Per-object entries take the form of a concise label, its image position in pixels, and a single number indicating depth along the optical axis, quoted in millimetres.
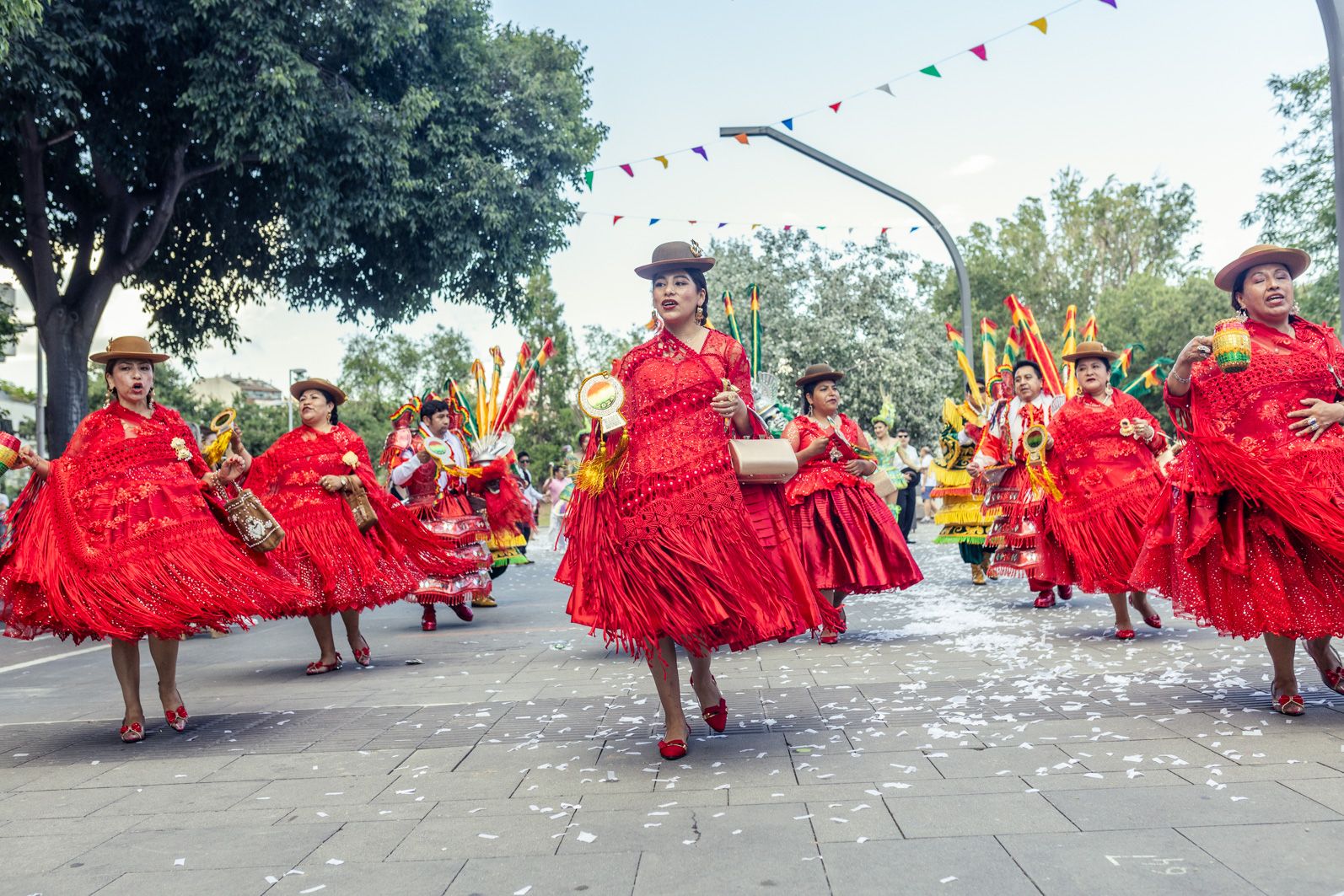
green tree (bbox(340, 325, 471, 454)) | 53906
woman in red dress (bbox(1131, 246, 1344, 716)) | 4773
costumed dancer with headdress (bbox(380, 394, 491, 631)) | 9961
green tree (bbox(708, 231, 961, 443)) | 30594
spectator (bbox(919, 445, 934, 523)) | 25906
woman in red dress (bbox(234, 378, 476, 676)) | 7320
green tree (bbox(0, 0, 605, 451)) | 13336
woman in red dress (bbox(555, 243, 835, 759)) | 4590
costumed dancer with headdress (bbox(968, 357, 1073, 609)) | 9281
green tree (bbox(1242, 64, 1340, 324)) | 24781
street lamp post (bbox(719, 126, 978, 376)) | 13047
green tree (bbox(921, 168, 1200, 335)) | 48812
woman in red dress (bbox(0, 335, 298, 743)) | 5336
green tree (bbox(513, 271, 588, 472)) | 52375
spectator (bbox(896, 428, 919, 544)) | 17734
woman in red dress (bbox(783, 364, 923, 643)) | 7742
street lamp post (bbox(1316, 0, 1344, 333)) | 6785
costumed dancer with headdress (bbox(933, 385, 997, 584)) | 11766
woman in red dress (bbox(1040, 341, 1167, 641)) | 7605
